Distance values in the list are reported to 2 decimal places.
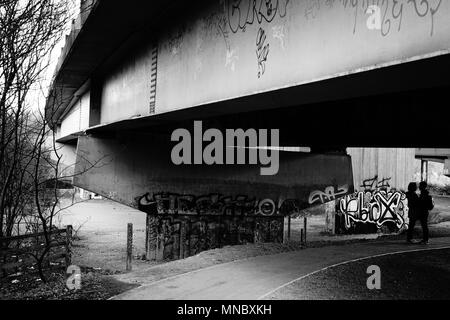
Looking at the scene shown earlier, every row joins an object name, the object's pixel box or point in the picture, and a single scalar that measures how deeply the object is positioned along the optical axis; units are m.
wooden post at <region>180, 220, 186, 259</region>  15.30
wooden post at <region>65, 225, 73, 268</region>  10.66
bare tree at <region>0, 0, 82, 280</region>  7.93
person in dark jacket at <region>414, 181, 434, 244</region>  12.77
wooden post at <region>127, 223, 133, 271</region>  12.33
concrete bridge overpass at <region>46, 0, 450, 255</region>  4.57
